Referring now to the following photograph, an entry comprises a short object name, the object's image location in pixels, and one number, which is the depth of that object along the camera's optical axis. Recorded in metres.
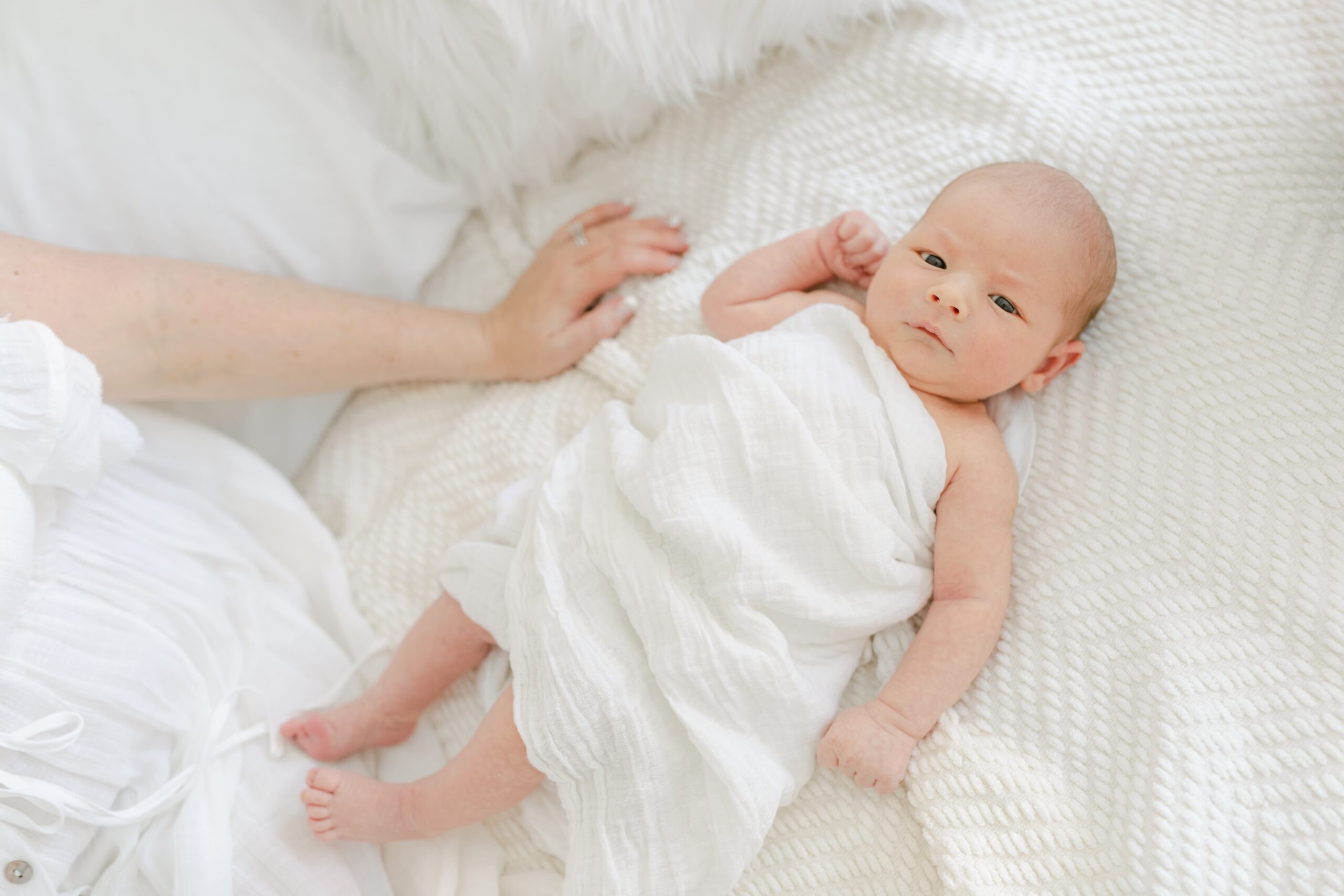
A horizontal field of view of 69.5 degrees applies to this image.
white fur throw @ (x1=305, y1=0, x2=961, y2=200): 1.08
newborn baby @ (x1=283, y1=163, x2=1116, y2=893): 0.88
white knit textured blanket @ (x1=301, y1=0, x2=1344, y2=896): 0.81
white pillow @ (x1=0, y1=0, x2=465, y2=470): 1.06
